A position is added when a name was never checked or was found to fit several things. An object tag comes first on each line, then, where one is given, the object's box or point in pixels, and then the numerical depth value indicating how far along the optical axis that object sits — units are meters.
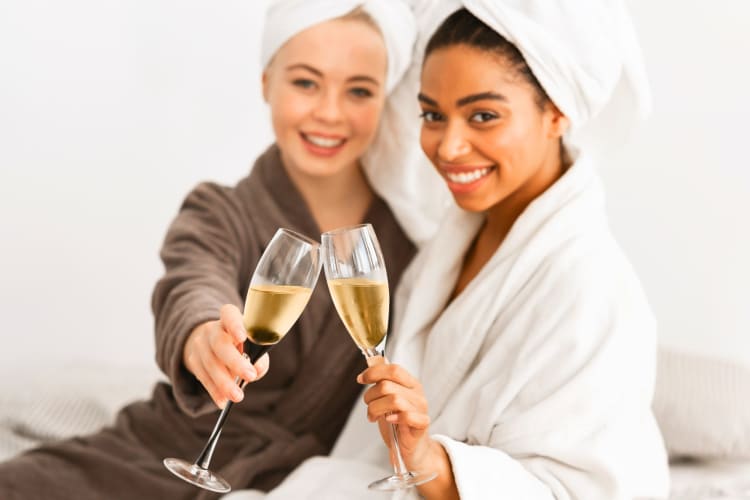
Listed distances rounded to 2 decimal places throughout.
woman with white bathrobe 1.75
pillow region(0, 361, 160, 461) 2.75
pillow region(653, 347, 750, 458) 2.55
